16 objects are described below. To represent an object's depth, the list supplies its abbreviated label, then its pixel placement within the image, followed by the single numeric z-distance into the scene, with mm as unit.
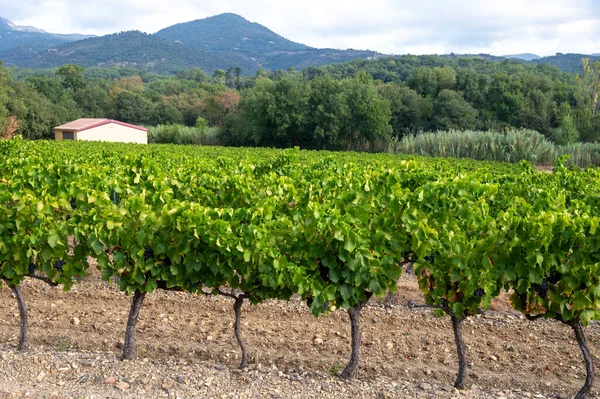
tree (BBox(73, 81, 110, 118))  71856
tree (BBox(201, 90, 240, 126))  70062
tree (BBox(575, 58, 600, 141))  48250
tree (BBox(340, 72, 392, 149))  41562
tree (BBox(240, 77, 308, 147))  43562
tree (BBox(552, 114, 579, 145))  42059
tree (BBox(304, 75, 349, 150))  41875
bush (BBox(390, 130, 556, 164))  32031
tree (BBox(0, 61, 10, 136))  45938
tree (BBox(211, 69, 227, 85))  124038
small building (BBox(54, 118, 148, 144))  47375
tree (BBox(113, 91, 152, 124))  70812
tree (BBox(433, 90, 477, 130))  46719
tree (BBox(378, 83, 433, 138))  48625
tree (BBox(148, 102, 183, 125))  70938
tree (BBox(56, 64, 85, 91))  80938
